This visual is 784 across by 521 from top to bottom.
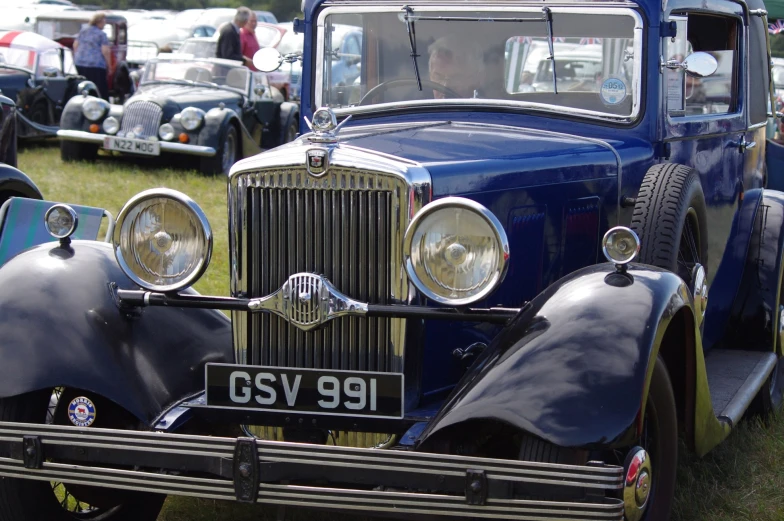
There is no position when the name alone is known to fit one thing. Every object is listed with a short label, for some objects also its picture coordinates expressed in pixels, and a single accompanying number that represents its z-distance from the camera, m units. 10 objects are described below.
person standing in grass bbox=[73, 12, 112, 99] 15.24
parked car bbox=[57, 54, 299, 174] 11.19
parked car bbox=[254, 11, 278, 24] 32.97
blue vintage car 2.68
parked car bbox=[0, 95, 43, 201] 6.06
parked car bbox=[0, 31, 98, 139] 13.13
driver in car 4.09
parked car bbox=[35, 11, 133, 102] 17.80
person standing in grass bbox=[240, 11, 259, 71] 14.01
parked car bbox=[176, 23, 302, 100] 16.31
